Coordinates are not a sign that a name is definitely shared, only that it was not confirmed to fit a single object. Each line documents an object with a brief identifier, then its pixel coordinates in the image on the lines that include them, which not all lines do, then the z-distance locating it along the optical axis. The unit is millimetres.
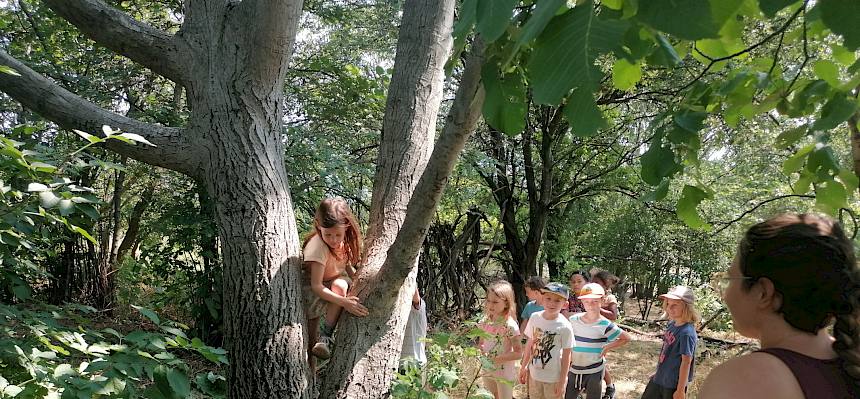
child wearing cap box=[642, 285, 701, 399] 3725
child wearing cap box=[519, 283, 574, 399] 4023
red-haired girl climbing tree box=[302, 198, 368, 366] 2543
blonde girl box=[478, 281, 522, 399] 3511
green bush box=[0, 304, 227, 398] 1554
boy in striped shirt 4266
